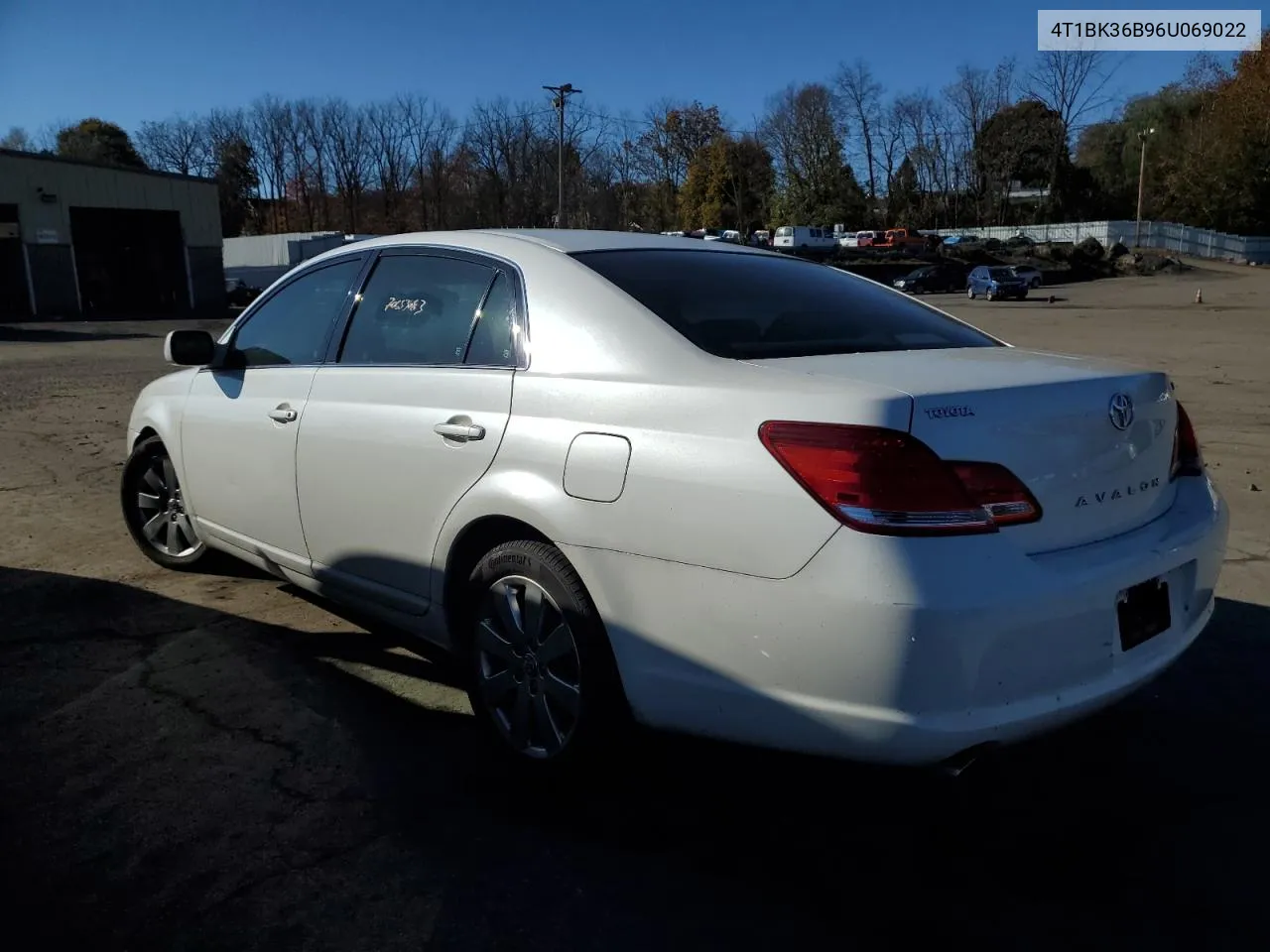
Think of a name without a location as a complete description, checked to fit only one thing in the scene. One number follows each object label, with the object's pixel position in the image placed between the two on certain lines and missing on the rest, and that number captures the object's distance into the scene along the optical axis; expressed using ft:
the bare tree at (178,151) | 268.41
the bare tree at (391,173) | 267.39
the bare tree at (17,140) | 239.09
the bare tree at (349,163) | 269.44
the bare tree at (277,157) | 269.03
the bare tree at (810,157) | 265.34
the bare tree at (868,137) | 271.49
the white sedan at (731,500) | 7.22
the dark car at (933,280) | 161.38
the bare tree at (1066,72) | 250.16
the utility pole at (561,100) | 147.54
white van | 214.07
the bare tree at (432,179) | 257.14
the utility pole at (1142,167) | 228.02
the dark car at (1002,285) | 135.64
